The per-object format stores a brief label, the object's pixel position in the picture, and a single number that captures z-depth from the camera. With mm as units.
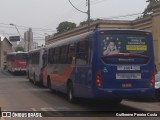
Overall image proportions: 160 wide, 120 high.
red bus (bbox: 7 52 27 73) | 51375
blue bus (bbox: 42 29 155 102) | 15281
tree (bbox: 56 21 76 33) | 99062
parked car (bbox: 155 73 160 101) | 19969
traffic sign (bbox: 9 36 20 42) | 139600
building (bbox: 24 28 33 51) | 86188
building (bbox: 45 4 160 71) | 33812
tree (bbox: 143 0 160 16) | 60056
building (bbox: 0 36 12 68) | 125500
